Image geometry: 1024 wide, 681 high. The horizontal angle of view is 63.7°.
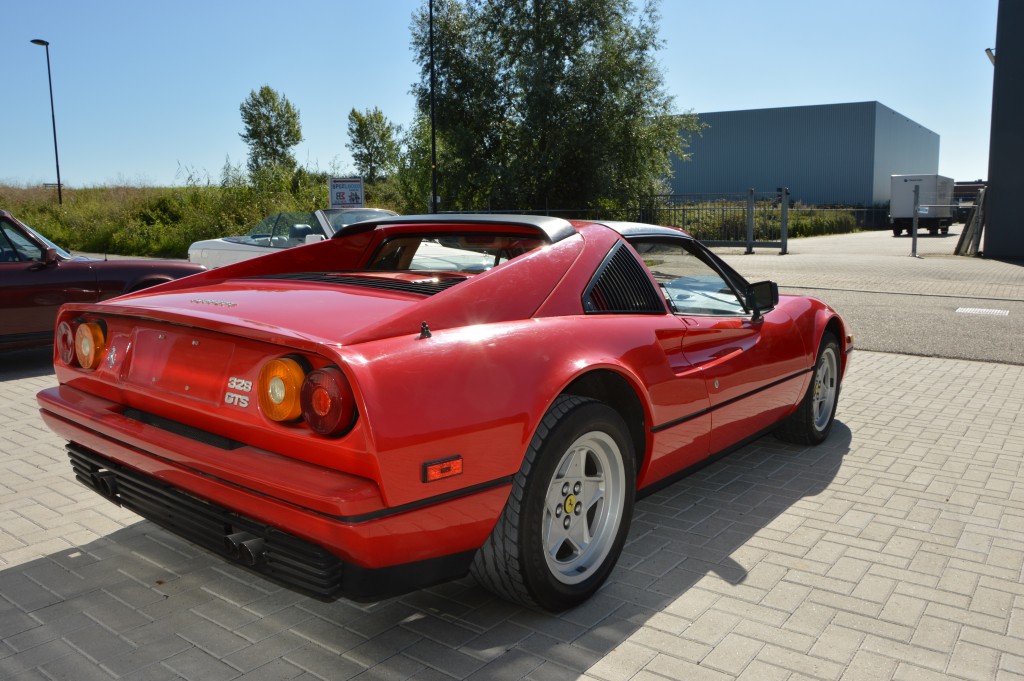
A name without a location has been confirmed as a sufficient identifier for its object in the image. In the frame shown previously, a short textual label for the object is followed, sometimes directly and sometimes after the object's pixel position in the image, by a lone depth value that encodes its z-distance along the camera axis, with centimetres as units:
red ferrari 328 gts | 234
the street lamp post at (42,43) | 3581
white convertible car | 1206
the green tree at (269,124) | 5769
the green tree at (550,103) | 2784
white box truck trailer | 3734
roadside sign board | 1797
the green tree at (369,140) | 6462
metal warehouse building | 5494
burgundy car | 744
